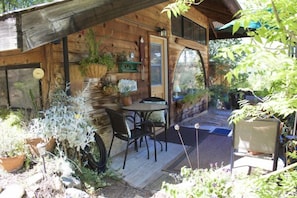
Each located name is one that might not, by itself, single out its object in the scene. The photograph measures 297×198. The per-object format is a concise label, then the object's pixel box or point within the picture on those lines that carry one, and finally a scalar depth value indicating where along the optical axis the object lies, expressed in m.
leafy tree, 1.08
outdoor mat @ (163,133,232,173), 3.42
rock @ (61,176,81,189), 2.17
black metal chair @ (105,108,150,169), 3.22
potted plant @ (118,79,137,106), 3.93
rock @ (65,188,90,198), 2.02
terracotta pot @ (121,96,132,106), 3.97
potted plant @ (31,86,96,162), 2.46
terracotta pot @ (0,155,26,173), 2.34
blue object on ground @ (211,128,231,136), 5.21
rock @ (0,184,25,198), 1.98
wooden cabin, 2.16
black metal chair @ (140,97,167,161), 3.95
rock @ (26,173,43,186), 2.13
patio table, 3.59
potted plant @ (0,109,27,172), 2.35
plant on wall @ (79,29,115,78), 3.18
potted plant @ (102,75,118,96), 3.60
